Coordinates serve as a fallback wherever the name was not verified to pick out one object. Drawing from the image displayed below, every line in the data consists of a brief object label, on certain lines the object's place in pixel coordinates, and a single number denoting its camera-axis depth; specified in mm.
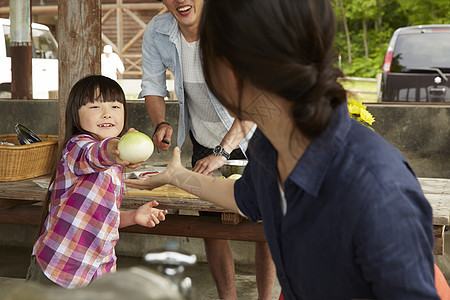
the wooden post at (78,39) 3605
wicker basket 3256
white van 9645
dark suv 8266
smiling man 2908
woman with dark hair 1090
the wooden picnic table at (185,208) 2691
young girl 2168
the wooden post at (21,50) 6452
